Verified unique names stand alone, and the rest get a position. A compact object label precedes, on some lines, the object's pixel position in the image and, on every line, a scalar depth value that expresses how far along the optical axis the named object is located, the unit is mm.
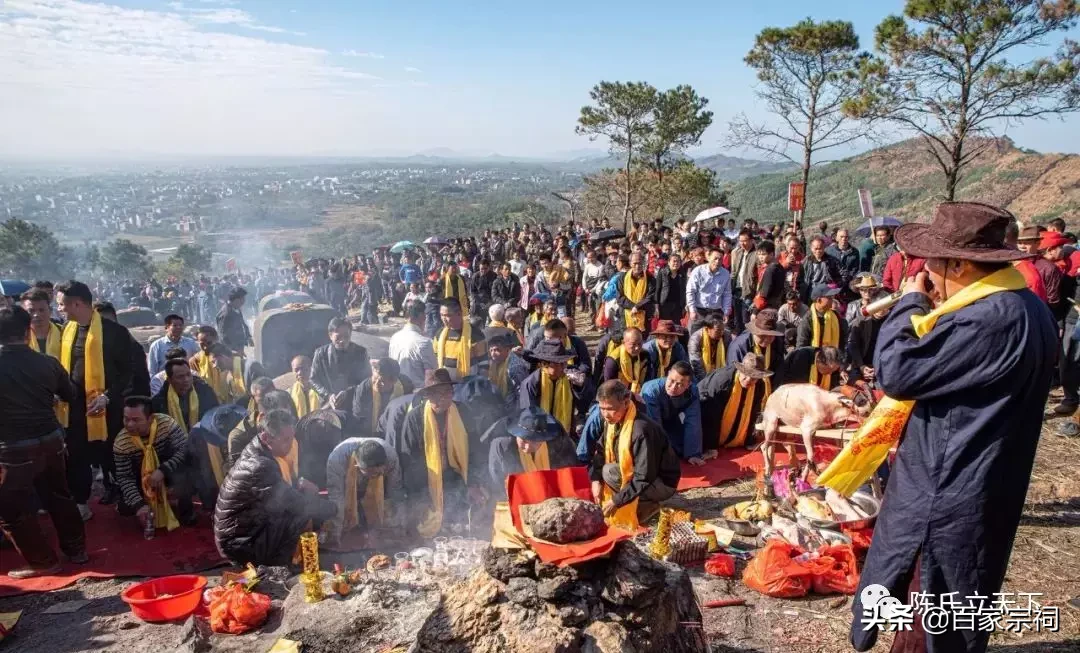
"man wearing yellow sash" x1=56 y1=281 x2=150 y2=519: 5898
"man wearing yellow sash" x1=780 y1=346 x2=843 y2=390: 6840
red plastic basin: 4215
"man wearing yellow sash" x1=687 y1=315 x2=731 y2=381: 7629
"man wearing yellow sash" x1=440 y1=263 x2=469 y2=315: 11492
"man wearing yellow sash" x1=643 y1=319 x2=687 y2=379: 7133
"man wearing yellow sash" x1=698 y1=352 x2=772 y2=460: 6715
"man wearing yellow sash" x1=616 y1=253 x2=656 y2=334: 9781
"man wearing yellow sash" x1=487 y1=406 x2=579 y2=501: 5328
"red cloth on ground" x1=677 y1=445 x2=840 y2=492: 6109
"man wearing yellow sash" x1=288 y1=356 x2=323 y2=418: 6801
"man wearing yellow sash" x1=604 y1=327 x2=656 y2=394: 7031
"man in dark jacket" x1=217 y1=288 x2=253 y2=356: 10039
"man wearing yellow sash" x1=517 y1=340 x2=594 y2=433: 6520
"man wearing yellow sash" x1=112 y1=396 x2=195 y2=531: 5594
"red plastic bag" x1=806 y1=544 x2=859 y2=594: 4055
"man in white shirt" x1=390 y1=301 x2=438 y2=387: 7816
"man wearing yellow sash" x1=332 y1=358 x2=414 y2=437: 6621
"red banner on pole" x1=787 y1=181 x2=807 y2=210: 15469
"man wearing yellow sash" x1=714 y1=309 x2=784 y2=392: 6801
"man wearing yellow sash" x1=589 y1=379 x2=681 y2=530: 5027
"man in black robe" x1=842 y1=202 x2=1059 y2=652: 2133
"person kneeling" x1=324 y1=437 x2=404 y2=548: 5500
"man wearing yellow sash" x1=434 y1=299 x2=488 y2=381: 7848
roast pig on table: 5355
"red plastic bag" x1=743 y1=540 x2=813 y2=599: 4016
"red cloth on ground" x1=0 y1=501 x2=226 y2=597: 4898
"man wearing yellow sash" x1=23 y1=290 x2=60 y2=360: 6078
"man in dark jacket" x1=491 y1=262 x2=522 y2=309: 12945
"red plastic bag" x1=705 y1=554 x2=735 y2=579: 4312
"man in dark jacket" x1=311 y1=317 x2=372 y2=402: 7316
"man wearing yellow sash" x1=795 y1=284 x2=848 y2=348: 7516
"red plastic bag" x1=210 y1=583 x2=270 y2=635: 3996
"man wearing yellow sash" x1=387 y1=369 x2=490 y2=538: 5648
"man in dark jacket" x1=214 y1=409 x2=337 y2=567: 4812
